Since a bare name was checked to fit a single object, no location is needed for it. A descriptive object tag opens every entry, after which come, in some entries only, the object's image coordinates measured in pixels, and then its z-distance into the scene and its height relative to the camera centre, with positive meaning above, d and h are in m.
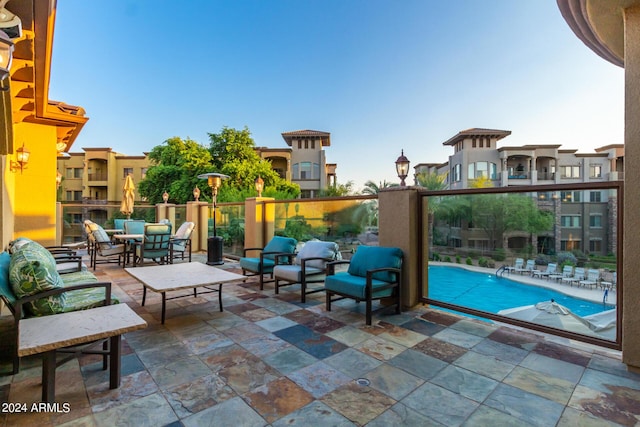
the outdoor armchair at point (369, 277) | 3.33 -0.78
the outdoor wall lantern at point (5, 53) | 1.55 +0.84
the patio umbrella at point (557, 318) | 2.78 -1.13
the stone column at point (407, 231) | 3.78 -0.22
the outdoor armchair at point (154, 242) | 6.20 -0.61
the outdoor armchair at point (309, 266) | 4.21 -0.80
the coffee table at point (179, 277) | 3.32 -0.79
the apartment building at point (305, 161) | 24.44 +4.31
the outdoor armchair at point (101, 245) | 6.17 -0.68
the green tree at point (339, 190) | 21.70 +1.80
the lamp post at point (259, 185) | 7.25 +0.70
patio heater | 7.04 -0.75
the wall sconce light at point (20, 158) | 5.77 +1.05
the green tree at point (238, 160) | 16.86 +3.16
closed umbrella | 8.65 +0.41
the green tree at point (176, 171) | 16.38 +2.41
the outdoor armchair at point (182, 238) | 7.05 -0.60
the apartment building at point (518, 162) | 23.41 +4.20
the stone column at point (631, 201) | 2.35 +0.11
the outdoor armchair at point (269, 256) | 4.85 -0.72
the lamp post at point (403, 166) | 4.04 +0.65
